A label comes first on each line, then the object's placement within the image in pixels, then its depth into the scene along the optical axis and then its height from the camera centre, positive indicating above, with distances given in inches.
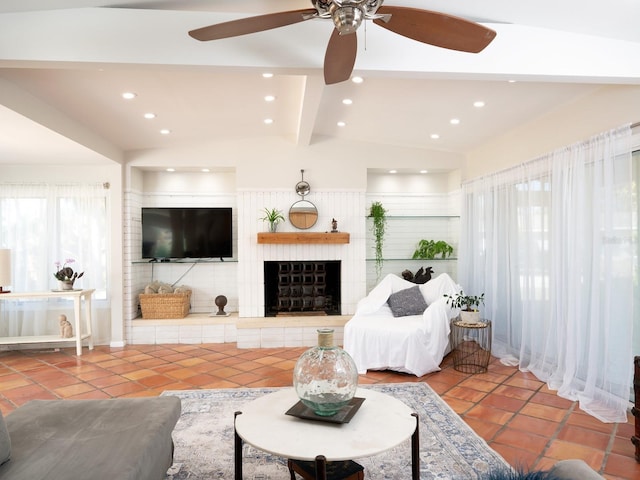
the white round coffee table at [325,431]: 70.2 -34.3
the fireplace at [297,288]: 224.4 -25.6
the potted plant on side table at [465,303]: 166.9 -27.1
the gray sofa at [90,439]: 65.6 -34.7
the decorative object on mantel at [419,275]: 221.5 -19.5
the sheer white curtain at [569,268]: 120.1 -10.6
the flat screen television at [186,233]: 223.9 +3.7
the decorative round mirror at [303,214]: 219.6 +12.7
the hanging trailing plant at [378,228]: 229.1 +5.5
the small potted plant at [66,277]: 197.0 -16.7
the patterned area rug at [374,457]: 92.0 -50.2
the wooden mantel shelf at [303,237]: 212.4 +0.8
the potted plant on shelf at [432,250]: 228.4 -6.5
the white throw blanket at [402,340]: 157.9 -38.5
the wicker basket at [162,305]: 217.2 -32.9
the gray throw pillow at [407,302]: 184.9 -28.1
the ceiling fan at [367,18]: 68.3 +36.4
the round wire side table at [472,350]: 163.9 -44.7
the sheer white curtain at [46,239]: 205.0 +0.9
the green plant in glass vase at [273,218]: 216.2 +10.8
